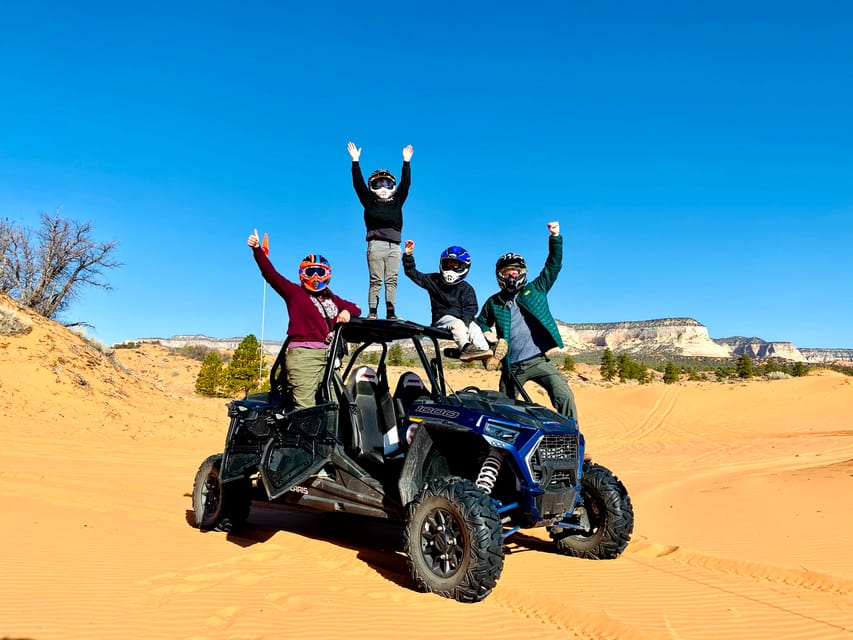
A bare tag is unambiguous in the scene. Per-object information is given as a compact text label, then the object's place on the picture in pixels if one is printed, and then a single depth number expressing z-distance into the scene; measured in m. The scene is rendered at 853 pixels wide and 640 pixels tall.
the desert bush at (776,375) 48.67
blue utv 5.11
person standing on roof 9.27
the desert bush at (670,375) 55.12
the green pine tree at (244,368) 38.56
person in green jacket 7.30
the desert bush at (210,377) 37.06
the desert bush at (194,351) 66.22
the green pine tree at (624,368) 58.53
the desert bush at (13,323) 20.95
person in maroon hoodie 7.10
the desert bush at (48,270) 30.84
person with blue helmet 8.32
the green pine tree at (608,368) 58.26
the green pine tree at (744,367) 56.93
